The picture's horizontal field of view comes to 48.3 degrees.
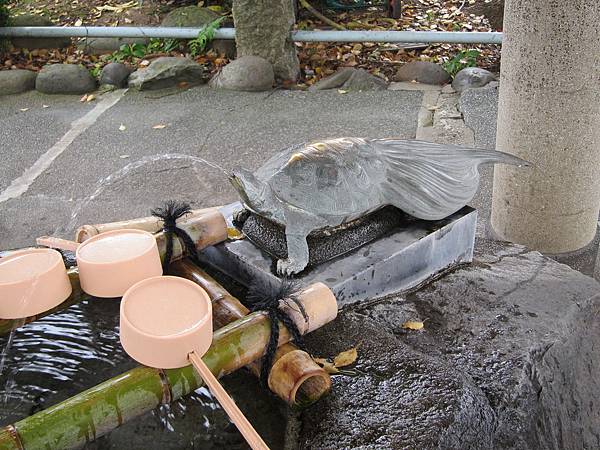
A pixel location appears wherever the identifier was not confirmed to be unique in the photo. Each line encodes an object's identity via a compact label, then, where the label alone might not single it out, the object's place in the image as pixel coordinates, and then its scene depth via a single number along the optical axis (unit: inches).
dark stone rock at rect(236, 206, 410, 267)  73.8
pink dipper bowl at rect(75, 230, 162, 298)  61.9
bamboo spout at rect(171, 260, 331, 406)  58.2
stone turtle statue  70.2
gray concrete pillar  104.1
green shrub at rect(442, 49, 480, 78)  231.6
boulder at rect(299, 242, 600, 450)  58.9
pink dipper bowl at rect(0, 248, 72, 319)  59.6
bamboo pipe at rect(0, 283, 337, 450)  49.5
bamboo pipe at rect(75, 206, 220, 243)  76.1
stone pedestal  72.1
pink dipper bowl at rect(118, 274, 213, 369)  51.8
